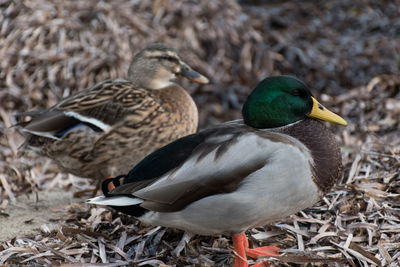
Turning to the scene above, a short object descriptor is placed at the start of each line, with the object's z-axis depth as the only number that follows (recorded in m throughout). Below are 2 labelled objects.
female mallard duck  7.81
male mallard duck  5.19
